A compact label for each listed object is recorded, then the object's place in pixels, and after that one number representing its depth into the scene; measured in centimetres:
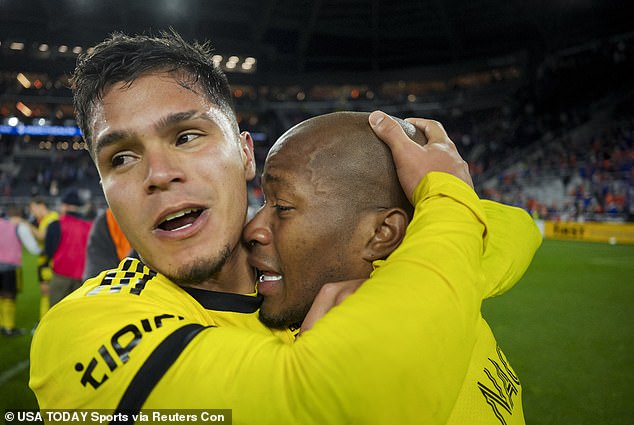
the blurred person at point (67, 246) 692
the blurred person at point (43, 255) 767
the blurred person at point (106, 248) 438
